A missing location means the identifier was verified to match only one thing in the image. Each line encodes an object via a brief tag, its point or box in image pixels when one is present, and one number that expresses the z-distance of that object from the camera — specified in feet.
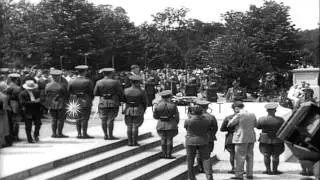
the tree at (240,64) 89.71
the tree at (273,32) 115.96
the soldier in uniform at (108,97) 39.01
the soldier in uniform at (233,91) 76.38
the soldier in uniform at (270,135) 36.70
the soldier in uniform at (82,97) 39.63
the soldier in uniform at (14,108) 37.91
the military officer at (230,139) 35.88
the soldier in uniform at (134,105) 38.70
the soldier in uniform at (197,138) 33.73
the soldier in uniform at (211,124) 34.71
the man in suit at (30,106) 37.50
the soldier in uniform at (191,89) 76.43
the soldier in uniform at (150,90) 66.48
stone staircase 30.58
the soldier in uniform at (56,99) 39.60
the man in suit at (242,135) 35.05
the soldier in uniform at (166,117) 37.65
